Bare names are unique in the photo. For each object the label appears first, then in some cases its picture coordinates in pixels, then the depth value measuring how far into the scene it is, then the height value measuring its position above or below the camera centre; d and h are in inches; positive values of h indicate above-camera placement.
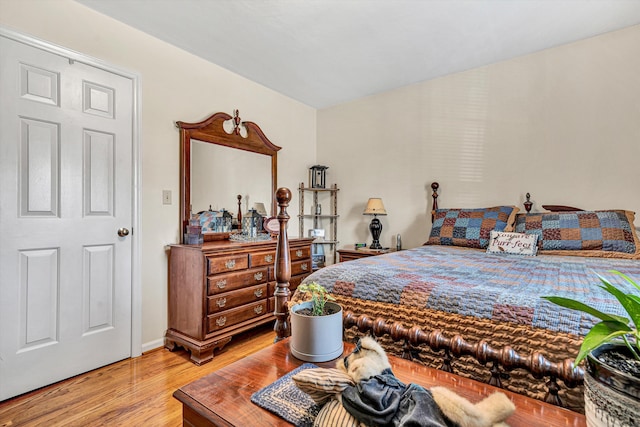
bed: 34.1 -12.5
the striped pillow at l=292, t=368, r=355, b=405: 27.6 -15.2
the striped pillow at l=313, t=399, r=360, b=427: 24.9 -16.9
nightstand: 126.3 -16.0
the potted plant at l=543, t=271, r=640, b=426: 19.2 -10.7
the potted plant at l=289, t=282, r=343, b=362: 38.0 -15.1
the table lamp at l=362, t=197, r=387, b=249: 132.0 +0.5
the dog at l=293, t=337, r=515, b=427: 22.9 -15.2
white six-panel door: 69.5 -0.7
